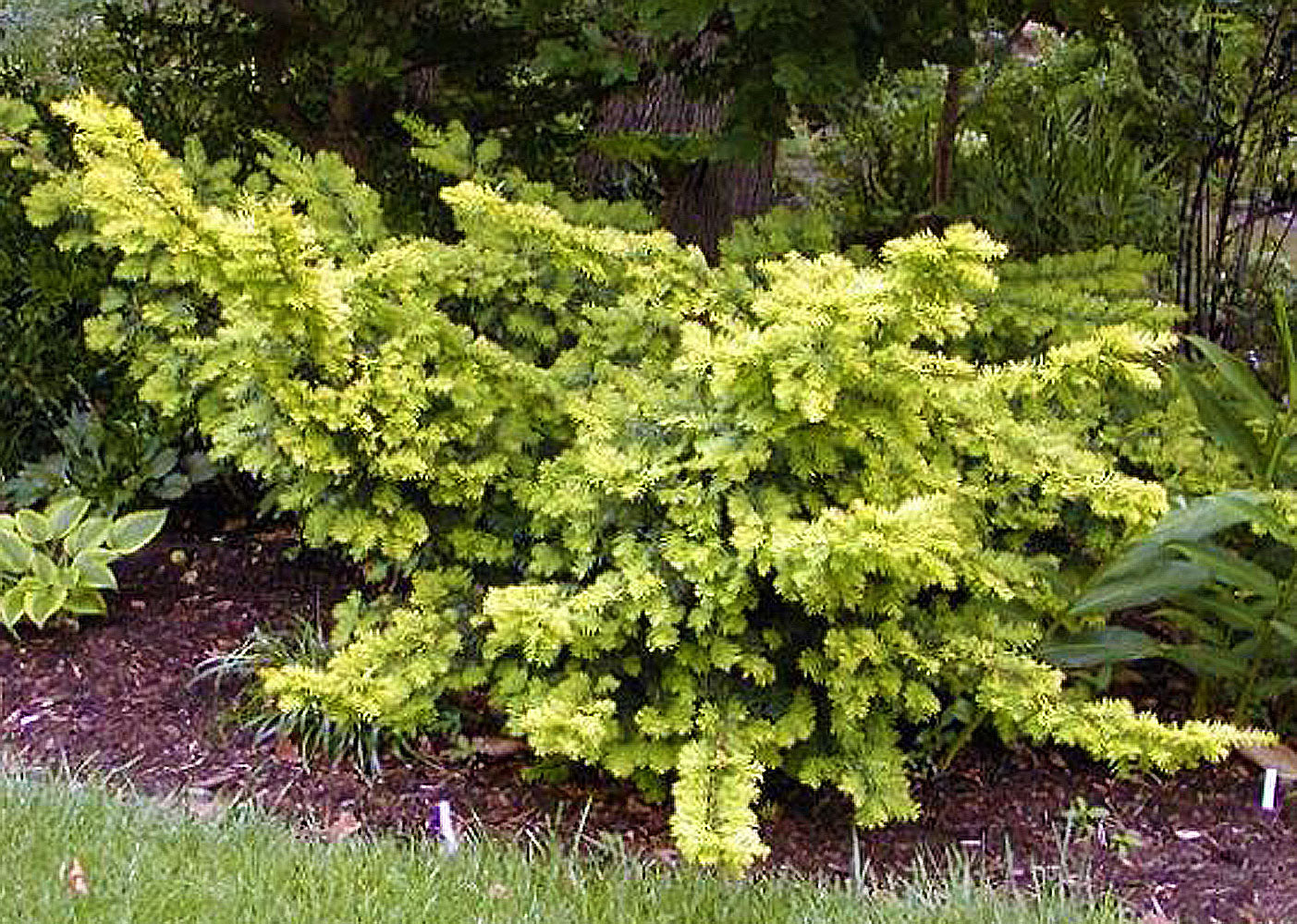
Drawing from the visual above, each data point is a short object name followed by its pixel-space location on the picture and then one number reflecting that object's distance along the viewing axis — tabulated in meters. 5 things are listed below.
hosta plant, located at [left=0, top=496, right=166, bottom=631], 4.14
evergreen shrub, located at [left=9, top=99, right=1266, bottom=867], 3.12
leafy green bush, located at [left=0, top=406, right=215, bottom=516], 4.70
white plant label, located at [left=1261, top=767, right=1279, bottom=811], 3.62
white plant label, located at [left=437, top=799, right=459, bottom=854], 3.33
